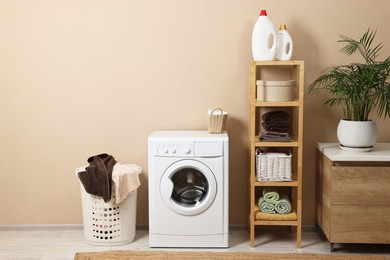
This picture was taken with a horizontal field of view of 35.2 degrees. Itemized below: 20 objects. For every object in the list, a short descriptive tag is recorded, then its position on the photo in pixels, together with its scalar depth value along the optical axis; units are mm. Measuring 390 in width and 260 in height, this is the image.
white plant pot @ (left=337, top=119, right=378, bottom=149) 3863
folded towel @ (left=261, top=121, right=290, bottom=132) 4047
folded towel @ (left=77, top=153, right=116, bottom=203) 3998
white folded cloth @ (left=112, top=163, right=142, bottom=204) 4012
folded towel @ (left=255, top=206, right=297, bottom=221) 4043
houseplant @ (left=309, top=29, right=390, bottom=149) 3816
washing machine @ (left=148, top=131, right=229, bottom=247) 3967
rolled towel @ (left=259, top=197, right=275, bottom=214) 4078
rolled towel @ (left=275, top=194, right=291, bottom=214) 4066
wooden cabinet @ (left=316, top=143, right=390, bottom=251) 3783
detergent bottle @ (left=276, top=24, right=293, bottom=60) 4031
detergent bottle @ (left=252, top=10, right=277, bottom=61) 3986
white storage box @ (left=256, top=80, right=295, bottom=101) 3957
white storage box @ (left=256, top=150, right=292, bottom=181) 4008
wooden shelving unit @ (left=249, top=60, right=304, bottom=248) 3951
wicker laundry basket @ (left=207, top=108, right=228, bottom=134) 4098
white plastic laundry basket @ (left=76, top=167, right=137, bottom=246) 4098
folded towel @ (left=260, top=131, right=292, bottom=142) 4000
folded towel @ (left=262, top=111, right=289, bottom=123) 4059
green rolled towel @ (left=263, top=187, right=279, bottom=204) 4090
